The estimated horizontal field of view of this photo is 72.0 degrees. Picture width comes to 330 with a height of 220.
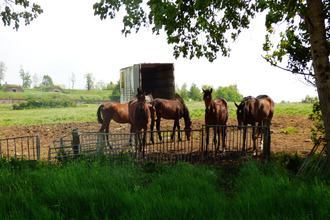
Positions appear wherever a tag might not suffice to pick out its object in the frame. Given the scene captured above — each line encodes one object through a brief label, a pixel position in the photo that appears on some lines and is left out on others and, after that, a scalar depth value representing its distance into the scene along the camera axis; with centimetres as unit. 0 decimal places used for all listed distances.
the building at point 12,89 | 9294
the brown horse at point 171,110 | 1136
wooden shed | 1423
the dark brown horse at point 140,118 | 925
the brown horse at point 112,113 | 1170
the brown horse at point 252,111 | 877
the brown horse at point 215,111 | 786
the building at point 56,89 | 10294
